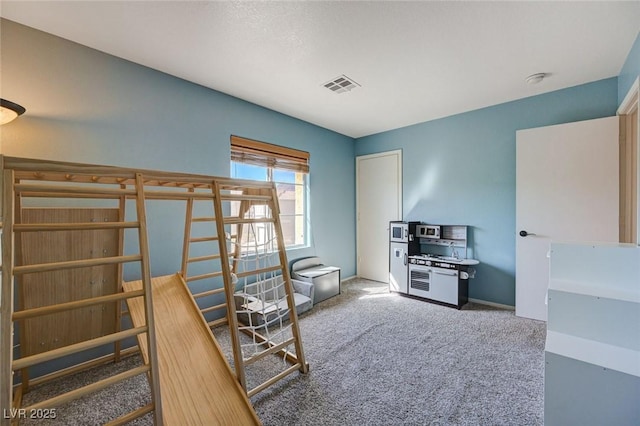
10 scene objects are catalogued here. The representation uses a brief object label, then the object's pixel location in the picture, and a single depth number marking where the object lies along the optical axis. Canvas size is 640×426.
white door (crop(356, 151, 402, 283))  4.37
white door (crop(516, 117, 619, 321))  2.55
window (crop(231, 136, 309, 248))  3.21
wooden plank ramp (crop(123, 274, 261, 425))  1.41
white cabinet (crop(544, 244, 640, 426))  1.25
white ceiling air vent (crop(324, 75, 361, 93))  2.66
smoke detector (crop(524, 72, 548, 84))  2.56
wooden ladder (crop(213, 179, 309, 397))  1.65
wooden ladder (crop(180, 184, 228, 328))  2.18
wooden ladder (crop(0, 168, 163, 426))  0.99
